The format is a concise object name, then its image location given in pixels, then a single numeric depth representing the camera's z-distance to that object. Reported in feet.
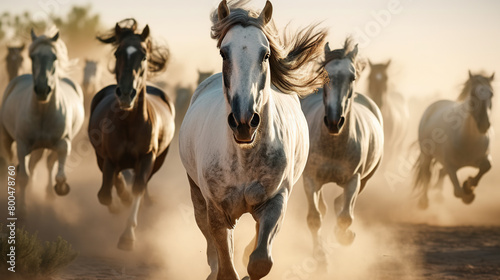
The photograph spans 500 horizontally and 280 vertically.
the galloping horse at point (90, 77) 69.30
